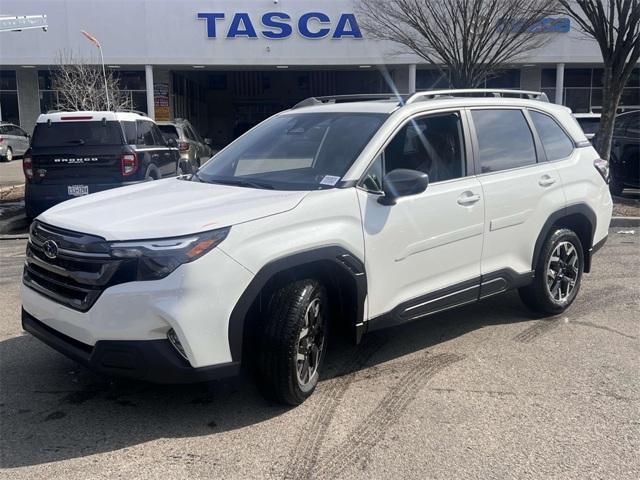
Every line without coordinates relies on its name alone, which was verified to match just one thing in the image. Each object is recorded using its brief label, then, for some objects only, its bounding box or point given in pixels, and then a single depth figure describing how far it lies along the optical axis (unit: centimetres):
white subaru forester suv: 325
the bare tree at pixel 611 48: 1116
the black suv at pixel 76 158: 931
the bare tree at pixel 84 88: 1956
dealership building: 2720
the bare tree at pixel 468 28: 1497
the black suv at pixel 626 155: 1222
